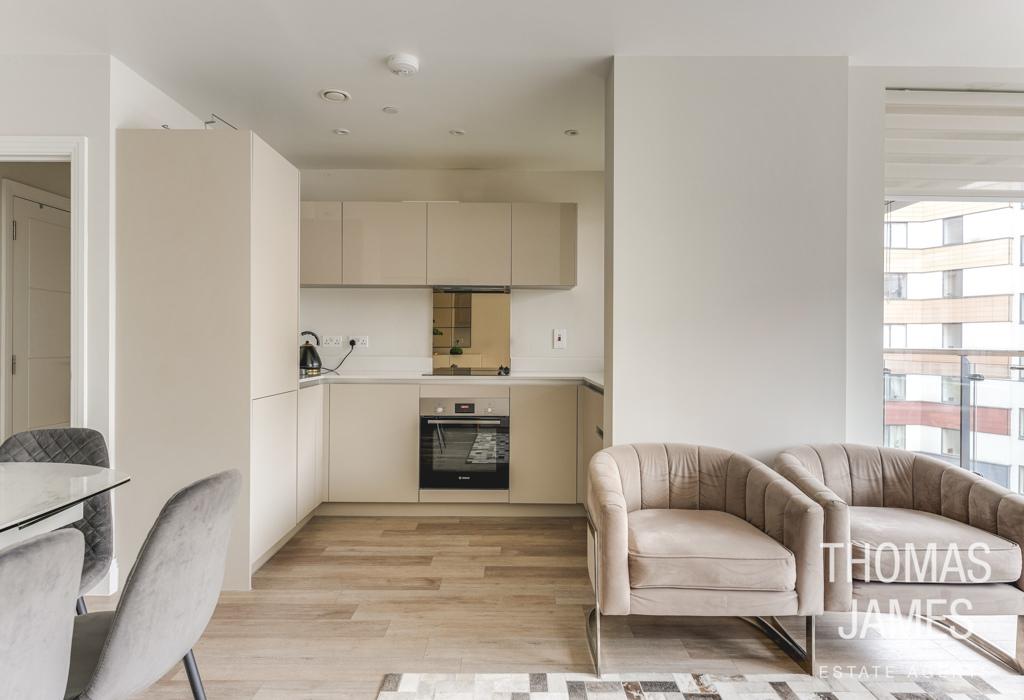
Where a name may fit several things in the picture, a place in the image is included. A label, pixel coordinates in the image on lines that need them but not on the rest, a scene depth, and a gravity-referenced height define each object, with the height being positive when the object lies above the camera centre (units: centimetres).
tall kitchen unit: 267 +13
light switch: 445 +6
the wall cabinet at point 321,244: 411 +73
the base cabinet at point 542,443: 382 -65
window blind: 293 +108
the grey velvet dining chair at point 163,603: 116 -56
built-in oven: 382 -66
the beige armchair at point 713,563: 192 -73
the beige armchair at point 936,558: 193 -72
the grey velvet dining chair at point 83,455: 193 -40
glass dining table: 127 -38
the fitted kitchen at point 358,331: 268 +9
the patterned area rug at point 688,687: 187 -114
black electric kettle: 393 -10
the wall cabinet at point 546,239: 410 +77
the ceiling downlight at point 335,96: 308 +136
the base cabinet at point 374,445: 380 -67
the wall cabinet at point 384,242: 411 +75
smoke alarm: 268 +134
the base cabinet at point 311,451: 339 -67
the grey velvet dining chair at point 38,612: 89 -44
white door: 356 +17
